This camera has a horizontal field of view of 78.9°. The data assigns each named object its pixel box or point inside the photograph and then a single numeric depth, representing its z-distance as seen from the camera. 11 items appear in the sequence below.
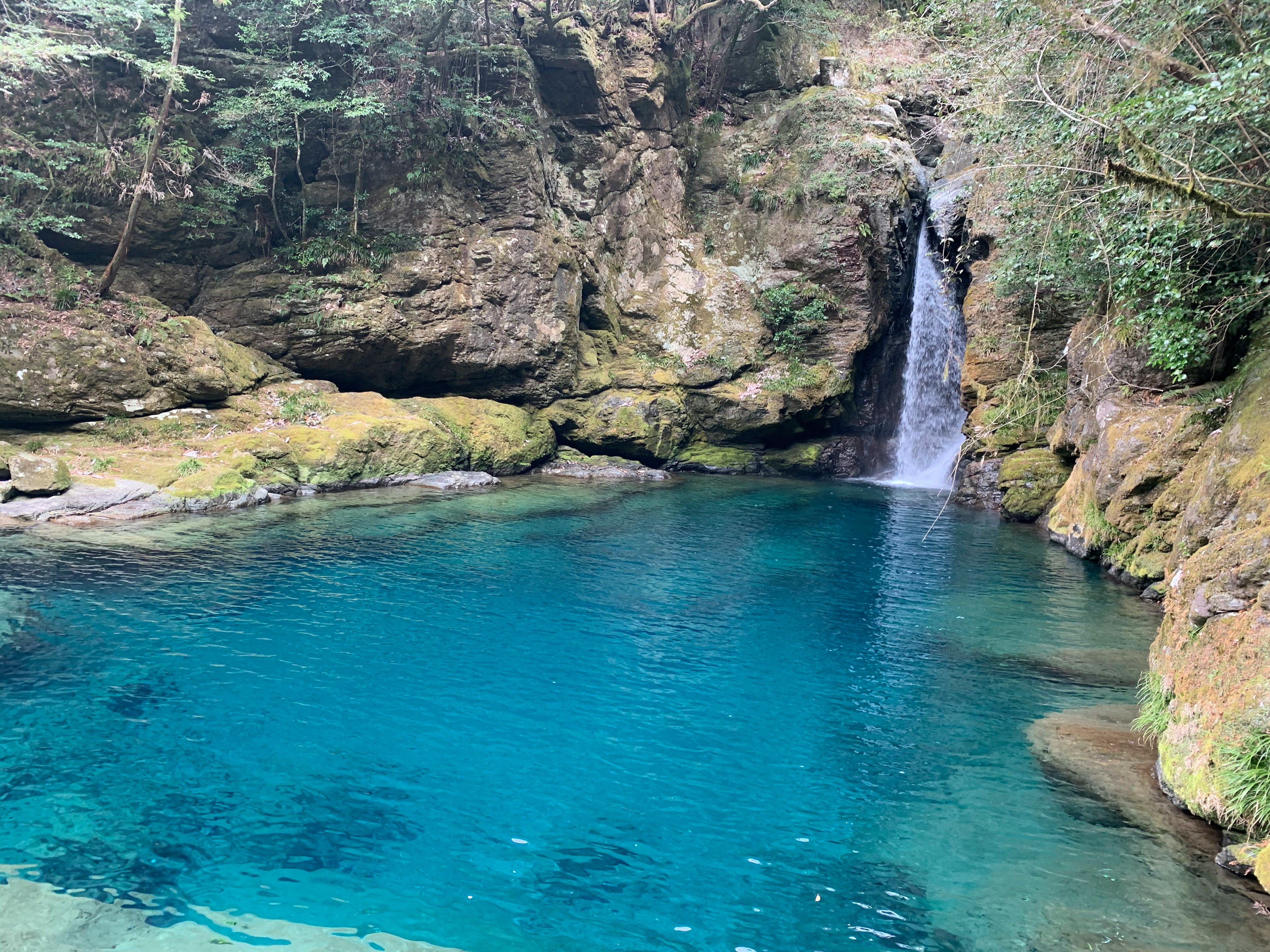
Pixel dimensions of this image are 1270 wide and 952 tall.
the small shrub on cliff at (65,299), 17.92
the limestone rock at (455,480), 20.83
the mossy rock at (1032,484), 18.94
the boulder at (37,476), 14.48
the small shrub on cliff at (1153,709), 7.01
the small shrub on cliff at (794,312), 25.94
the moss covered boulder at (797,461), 26.84
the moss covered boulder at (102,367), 16.45
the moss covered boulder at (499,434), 22.98
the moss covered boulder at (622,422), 25.45
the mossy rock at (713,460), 26.70
